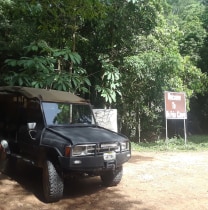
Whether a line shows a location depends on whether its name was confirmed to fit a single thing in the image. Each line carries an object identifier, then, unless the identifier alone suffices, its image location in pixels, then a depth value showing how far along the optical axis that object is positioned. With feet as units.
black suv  16.61
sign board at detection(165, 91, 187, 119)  37.86
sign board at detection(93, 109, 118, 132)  35.40
